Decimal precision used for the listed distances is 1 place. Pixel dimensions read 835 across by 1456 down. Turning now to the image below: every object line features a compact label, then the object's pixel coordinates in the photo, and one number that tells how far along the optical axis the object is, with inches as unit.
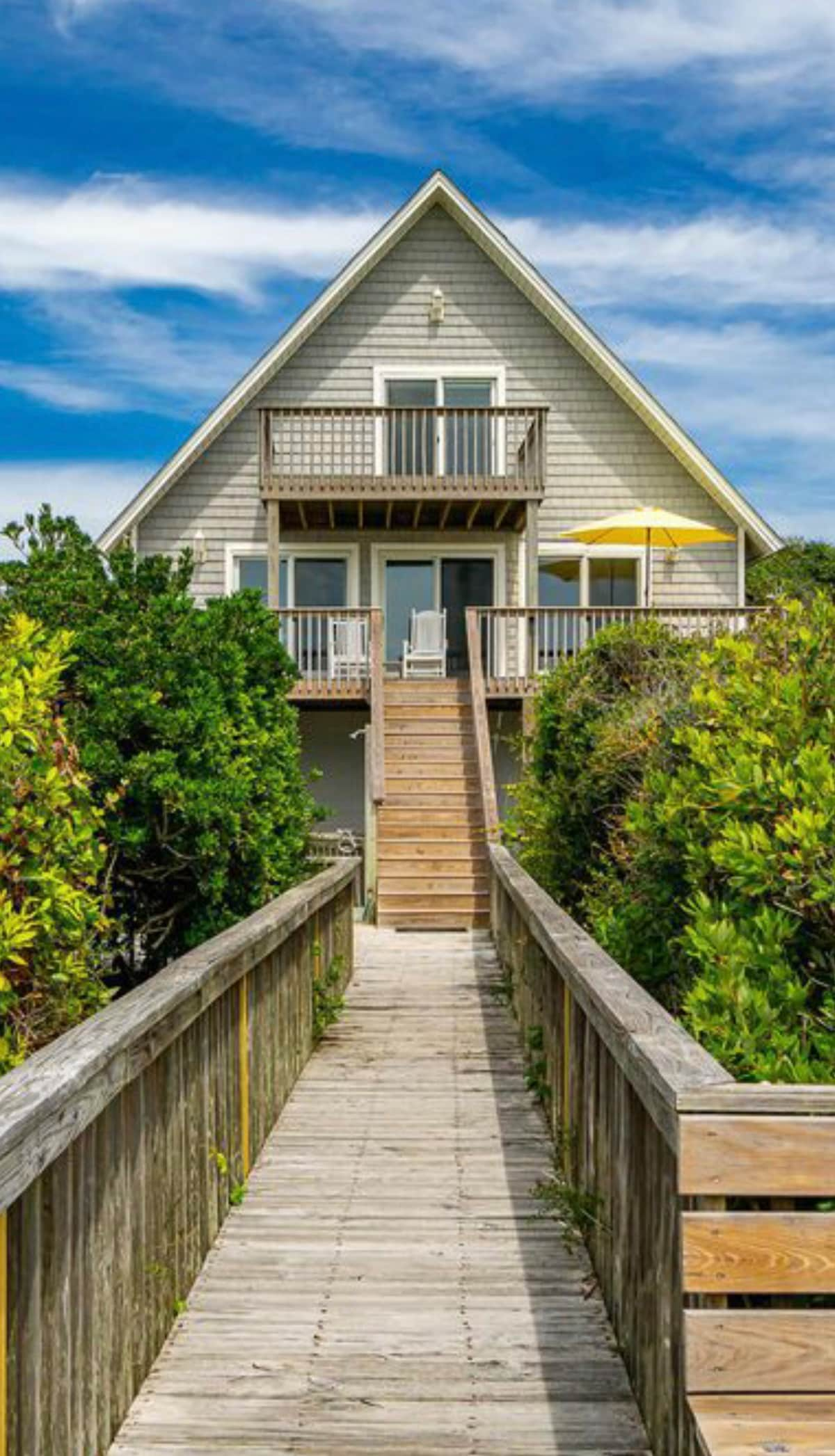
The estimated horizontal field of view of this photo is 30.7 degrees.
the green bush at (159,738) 334.6
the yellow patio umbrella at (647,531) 765.3
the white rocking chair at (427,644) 852.6
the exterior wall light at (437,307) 884.0
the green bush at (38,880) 199.9
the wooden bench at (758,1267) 117.9
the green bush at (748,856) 154.7
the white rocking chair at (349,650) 797.2
